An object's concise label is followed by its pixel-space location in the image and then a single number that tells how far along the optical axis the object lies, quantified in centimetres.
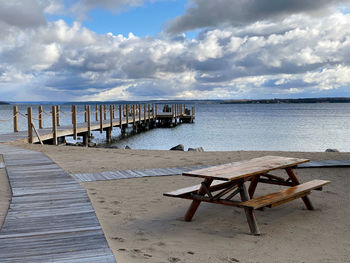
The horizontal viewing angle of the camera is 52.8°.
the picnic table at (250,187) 392
